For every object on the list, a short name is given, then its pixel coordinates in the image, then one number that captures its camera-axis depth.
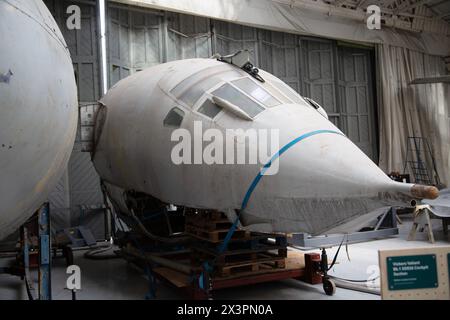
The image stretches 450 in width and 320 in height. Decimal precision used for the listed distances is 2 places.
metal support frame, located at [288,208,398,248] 8.88
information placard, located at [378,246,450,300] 3.34
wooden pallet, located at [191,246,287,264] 5.42
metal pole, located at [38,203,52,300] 4.91
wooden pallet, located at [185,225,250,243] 5.43
